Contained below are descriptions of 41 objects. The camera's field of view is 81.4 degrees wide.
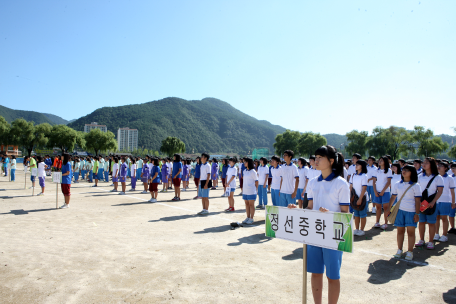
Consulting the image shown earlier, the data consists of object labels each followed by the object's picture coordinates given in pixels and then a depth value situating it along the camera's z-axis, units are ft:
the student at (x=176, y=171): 38.60
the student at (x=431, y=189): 18.83
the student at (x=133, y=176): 51.42
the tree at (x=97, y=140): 218.18
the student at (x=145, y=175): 48.69
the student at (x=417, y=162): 26.03
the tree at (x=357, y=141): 237.43
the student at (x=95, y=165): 64.36
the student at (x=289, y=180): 23.41
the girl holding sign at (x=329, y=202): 9.22
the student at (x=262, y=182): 32.42
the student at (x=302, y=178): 27.96
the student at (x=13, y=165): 63.99
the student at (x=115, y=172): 46.98
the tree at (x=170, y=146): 279.28
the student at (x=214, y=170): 51.13
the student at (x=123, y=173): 45.29
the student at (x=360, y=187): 21.47
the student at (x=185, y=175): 56.49
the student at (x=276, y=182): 26.66
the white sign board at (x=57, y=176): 31.60
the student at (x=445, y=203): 21.04
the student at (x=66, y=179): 33.07
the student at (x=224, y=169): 52.12
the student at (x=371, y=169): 25.76
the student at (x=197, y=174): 44.78
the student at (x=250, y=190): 25.76
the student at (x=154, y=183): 38.81
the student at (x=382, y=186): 24.52
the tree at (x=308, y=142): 262.00
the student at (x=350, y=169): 33.93
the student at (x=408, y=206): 16.55
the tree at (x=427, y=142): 184.03
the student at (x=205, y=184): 30.45
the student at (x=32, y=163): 49.48
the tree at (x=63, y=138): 205.06
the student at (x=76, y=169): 67.41
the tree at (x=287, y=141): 270.46
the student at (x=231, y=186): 32.34
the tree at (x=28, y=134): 197.26
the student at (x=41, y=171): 42.47
